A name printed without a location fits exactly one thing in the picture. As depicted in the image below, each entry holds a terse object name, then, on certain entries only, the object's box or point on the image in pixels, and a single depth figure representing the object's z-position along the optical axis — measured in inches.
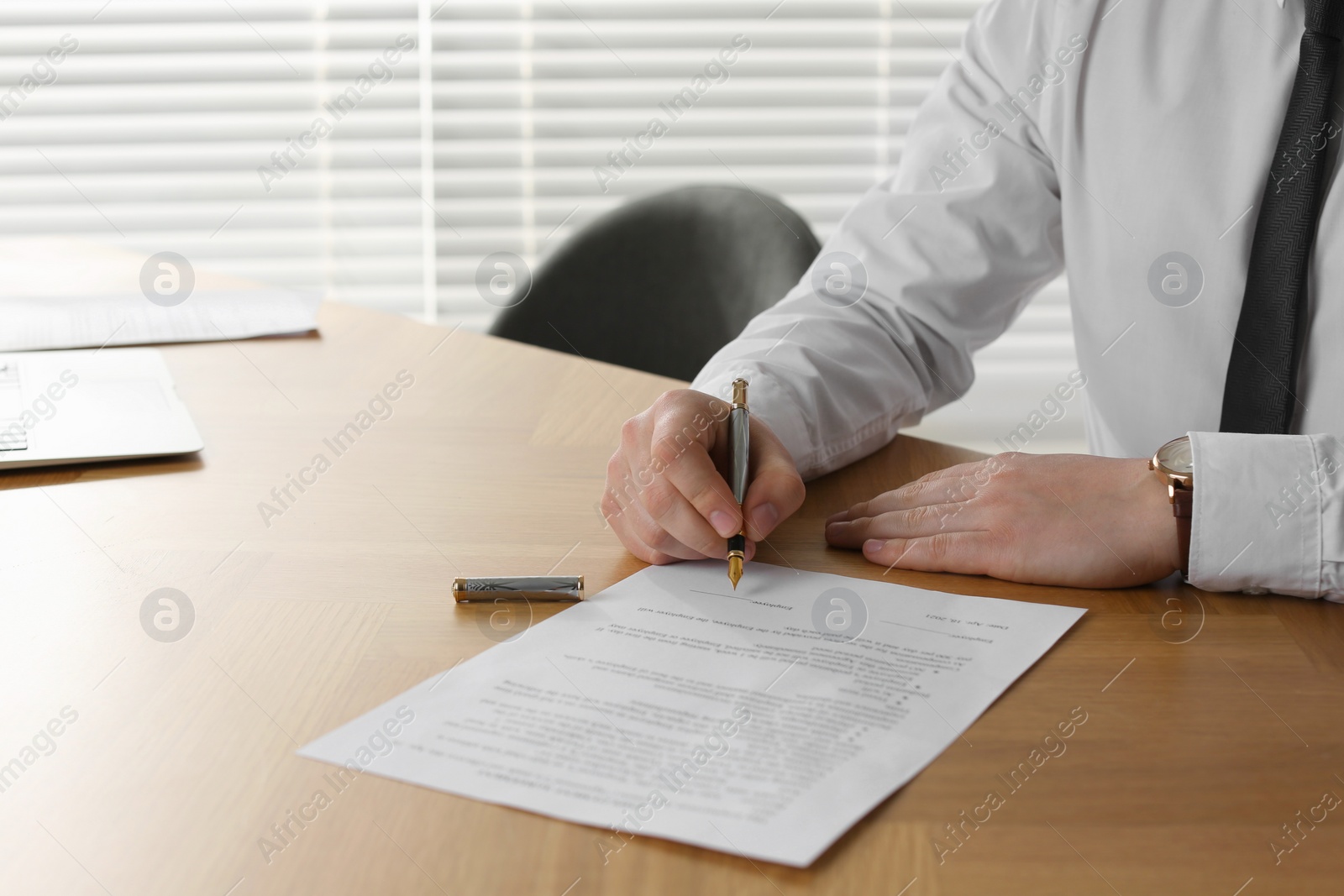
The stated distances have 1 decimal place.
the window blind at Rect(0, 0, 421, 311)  90.0
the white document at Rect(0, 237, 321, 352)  54.1
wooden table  18.8
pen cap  28.8
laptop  39.0
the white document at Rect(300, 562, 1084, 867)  20.1
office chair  63.2
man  29.8
